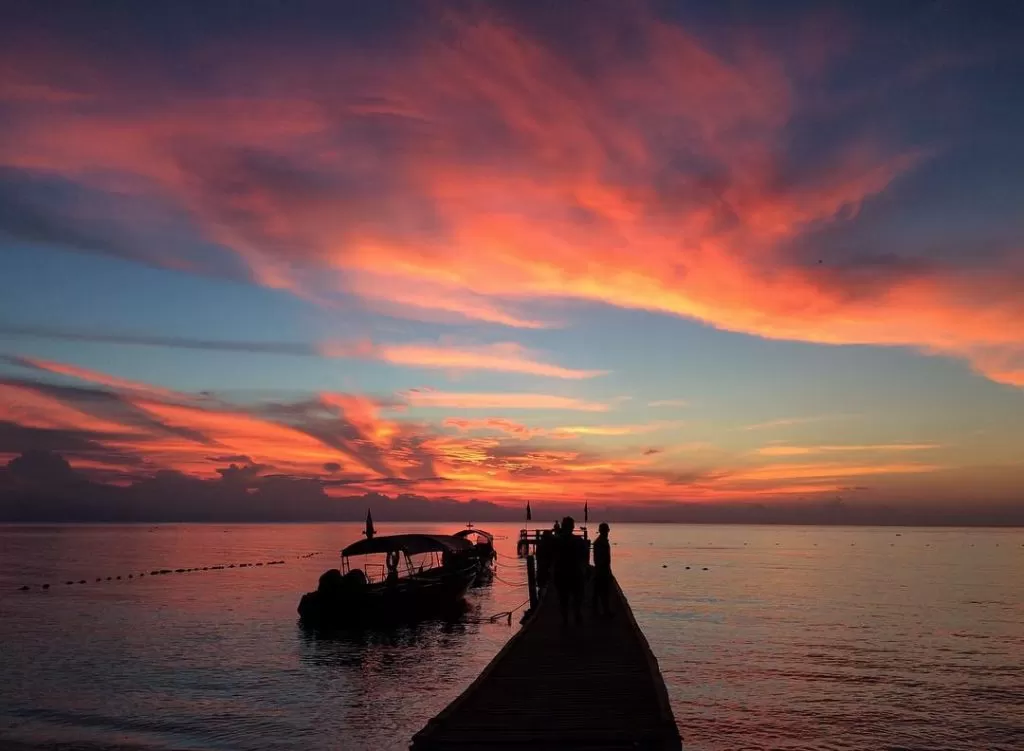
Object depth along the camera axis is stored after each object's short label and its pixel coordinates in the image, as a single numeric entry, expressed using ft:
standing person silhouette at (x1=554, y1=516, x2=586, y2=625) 64.39
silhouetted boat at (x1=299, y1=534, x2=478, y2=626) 122.52
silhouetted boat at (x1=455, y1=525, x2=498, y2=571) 232.24
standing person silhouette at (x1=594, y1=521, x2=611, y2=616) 65.51
